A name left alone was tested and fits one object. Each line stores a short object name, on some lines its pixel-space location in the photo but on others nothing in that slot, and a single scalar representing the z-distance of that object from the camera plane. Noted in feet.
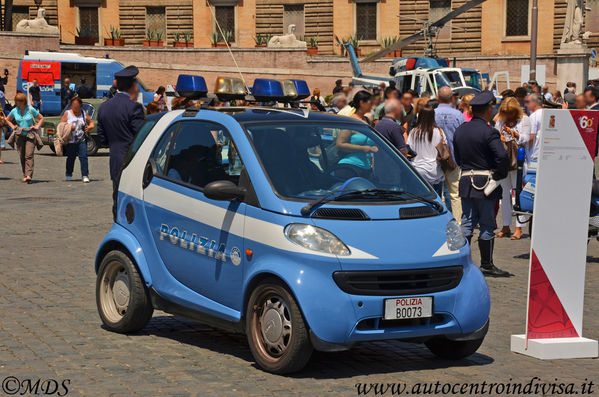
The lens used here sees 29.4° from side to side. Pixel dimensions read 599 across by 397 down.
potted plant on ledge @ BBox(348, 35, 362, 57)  181.27
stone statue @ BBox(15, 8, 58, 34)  172.04
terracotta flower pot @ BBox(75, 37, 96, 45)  184.44
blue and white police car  22.25
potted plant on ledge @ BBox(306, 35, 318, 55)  182.39
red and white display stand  25.16
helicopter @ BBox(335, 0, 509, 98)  115.75
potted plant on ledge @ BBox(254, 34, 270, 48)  181.47
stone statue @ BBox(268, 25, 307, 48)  175.22
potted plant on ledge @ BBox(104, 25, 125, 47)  182.91
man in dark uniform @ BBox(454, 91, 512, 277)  36.58
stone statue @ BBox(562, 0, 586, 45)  164.14
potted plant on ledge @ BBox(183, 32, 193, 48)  186.70
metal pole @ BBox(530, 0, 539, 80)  137.81
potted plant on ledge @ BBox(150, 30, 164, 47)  188.14
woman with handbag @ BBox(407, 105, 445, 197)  41.19
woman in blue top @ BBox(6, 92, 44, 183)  72.33
